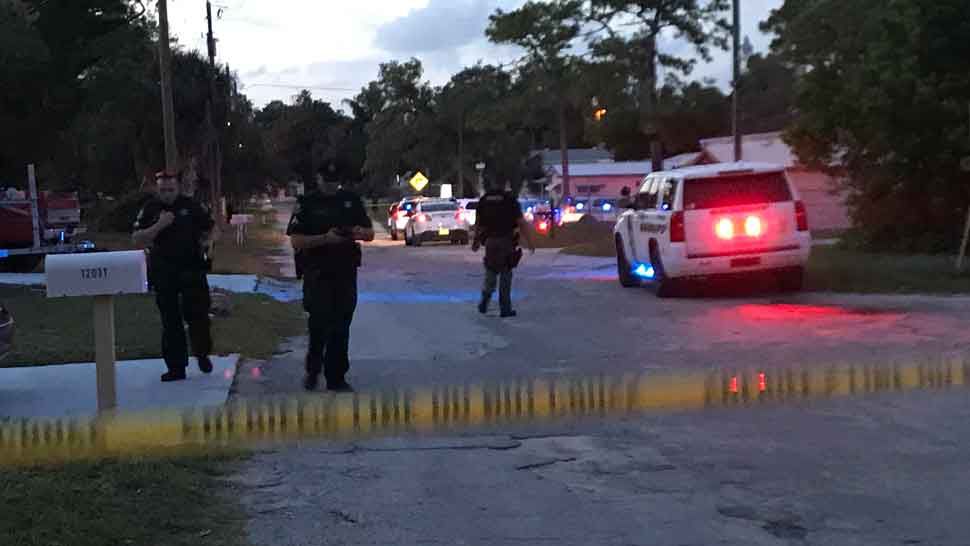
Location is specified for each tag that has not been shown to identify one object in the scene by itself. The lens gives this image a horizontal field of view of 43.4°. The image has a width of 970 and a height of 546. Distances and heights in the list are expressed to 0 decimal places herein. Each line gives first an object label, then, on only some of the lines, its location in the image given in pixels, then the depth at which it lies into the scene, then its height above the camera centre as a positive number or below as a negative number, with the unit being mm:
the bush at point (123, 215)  45406 +230
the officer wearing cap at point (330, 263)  9156 -354
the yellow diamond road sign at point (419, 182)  66562 +1742
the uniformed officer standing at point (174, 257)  9672 -298
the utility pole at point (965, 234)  17375 -478
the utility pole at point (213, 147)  41688 +2618
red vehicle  22406 -71
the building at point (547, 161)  68456 +3810
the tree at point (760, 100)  70812 +6616
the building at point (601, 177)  74875 +2001
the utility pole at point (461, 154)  83812 +4041
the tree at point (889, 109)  20984 +1703
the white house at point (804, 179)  40250 +839
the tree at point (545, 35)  37969 +5657
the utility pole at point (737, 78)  30370 +3143
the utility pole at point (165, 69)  23266 +2913
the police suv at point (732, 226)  16266 -264
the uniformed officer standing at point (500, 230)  14703 -225
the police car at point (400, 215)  41391 -35
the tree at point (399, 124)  89381 +6754
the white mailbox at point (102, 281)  7348 -358
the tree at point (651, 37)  37000 +5235
